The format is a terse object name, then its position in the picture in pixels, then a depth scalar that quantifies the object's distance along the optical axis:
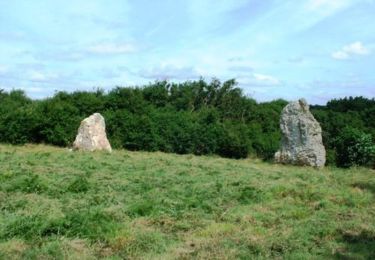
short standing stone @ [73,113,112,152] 21.00
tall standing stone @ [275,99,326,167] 18.64
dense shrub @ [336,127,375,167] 18.76
